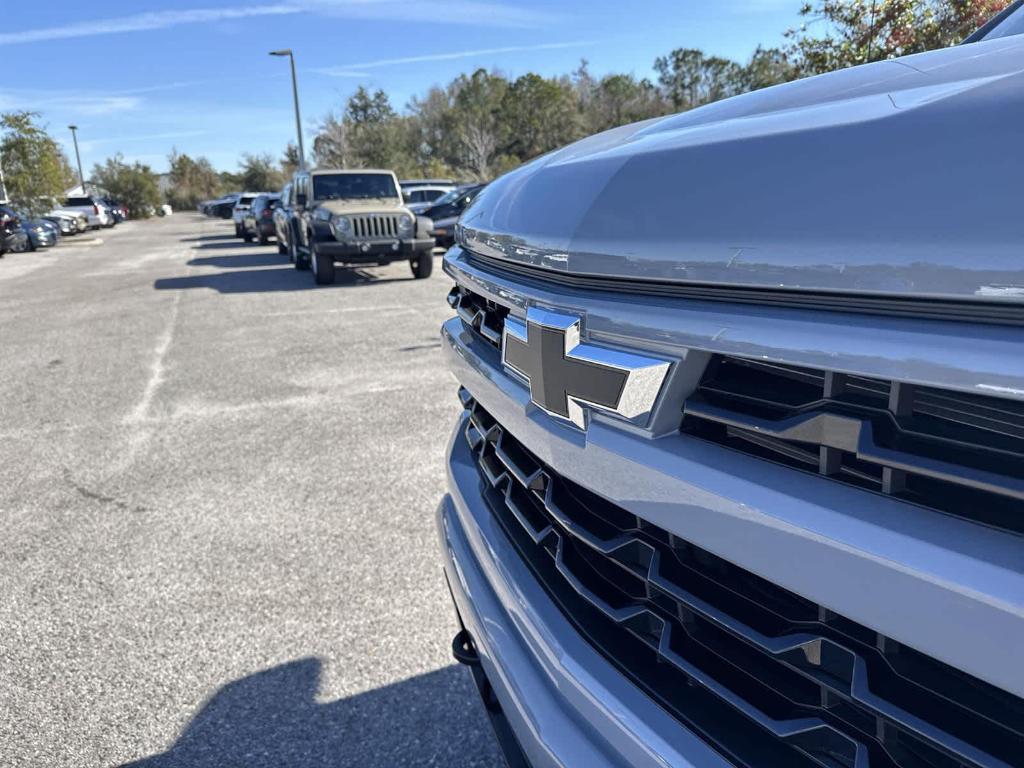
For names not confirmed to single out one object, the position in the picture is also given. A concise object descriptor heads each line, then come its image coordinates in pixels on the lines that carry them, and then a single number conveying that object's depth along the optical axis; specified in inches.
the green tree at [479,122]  1863.9
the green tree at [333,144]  1804.9
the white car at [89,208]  1535.4
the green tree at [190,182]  3014.3
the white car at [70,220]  1291.8
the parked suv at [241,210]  1055.8
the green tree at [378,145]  1834.4
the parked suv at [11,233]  893.5
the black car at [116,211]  1884.8
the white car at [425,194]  772.0
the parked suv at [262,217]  911.7
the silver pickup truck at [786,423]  25.9
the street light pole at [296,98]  1054.4
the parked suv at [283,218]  666.8
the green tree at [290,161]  2395.9
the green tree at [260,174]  2549.2
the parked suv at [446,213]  647.1
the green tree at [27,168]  1186.0
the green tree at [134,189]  2431.1
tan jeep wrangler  479.8
